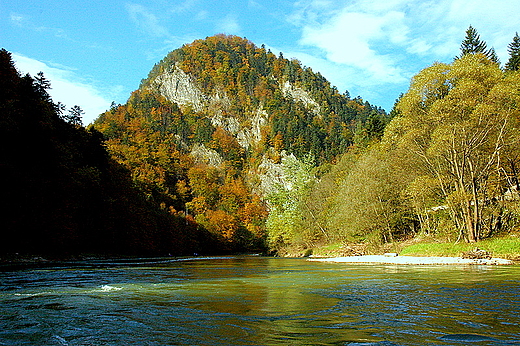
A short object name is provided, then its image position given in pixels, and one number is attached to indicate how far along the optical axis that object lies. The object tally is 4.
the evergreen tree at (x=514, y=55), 69.81
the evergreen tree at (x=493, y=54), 82.43
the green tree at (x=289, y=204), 65.19
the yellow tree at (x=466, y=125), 29.75
